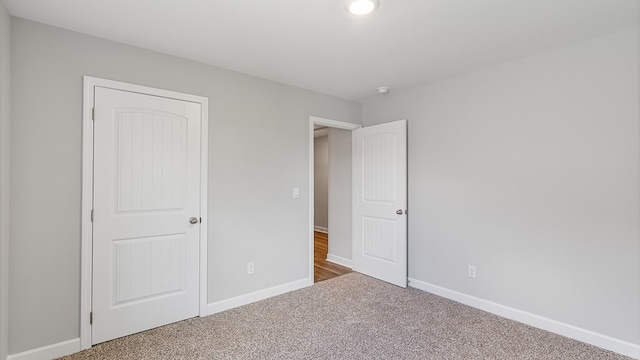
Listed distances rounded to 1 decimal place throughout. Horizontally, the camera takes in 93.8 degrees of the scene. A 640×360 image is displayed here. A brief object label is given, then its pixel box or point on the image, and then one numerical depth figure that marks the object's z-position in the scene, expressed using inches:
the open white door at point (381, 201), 137.8
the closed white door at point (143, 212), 90.4
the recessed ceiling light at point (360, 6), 70.9
